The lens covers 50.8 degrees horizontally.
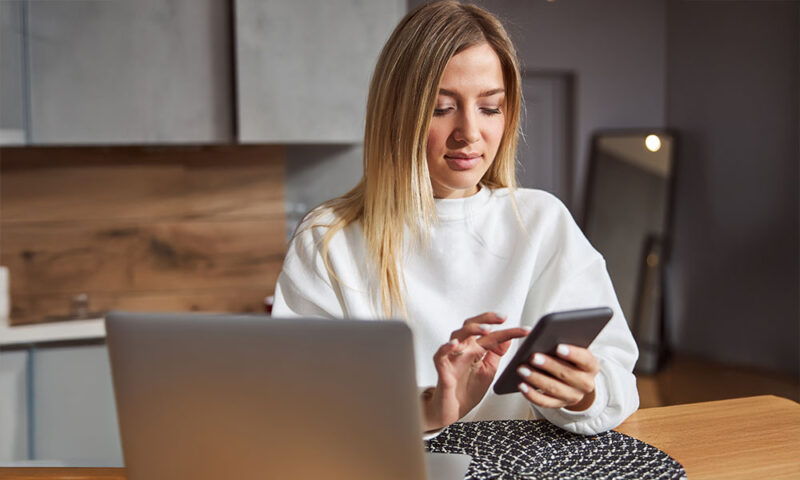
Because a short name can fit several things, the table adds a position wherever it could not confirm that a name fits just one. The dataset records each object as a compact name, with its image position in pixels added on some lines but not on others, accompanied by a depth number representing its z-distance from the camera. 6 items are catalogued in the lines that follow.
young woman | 1.34
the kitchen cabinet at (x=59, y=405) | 2.64
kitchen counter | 2.62
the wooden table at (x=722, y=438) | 1.06
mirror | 5.44
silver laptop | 0.75
